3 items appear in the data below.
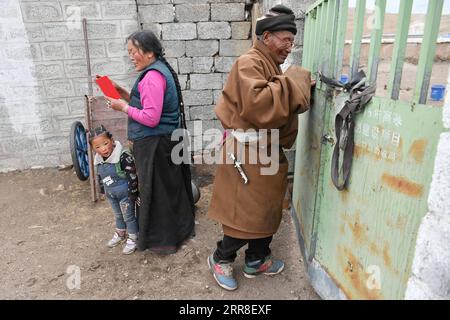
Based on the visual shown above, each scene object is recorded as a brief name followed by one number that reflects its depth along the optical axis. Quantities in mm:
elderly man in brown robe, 1791
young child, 2715
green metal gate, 1306
